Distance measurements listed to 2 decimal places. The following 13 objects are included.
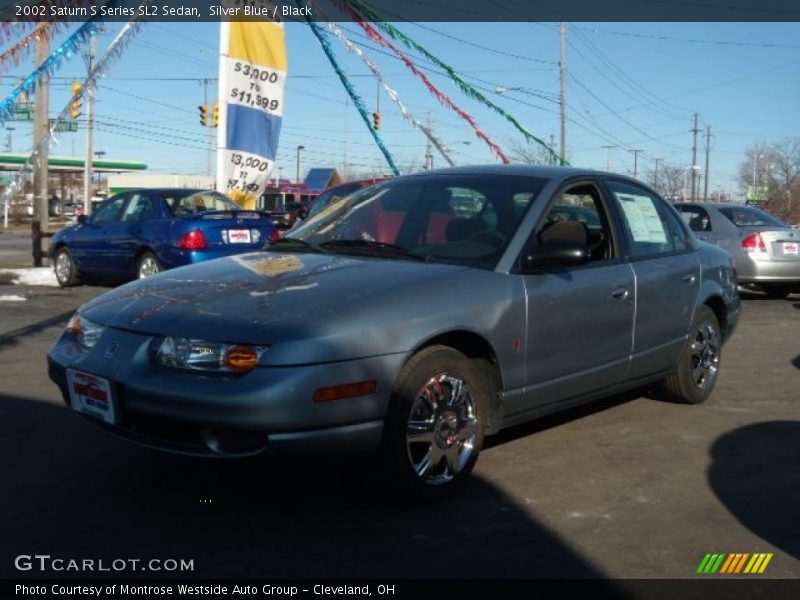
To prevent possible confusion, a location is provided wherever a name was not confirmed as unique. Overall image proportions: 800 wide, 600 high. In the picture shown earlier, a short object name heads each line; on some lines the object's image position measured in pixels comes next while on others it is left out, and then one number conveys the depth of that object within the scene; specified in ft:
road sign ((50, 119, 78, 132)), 39.53
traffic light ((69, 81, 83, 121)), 39.00
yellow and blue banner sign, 41.19
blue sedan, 36.81
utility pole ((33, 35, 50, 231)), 49.01
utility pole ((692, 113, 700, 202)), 205.72
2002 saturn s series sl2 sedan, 11.59
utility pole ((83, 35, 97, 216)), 123.85
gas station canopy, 185.77
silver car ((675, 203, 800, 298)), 40.19
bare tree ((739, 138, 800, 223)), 135.33
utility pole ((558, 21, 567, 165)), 122.11
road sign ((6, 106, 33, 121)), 48.84
